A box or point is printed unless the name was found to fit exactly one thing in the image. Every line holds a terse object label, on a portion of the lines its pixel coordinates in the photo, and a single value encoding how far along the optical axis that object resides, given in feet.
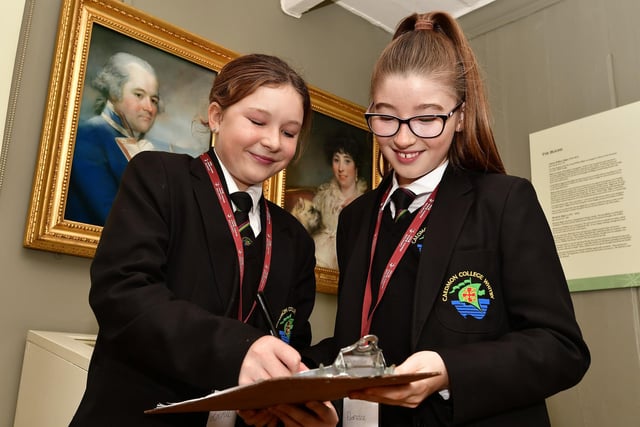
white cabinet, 5.61
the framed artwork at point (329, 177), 9.41
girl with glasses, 3.43
